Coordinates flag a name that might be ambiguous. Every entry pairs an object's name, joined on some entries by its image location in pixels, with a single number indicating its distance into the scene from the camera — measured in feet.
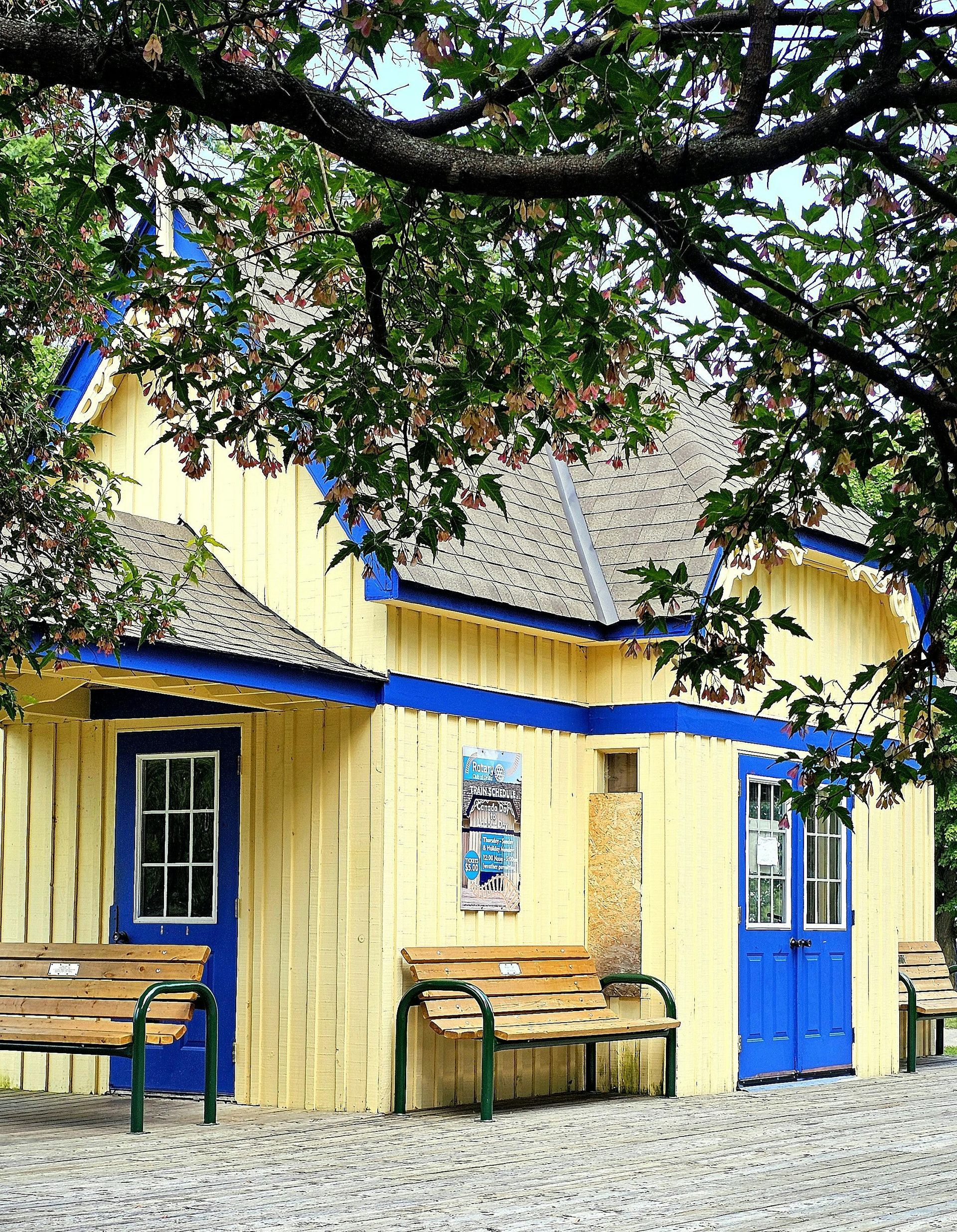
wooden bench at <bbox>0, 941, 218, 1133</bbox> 33.12
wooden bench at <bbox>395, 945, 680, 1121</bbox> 35.45
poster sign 38.52
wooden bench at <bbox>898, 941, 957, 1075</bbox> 50.21
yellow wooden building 36.29
